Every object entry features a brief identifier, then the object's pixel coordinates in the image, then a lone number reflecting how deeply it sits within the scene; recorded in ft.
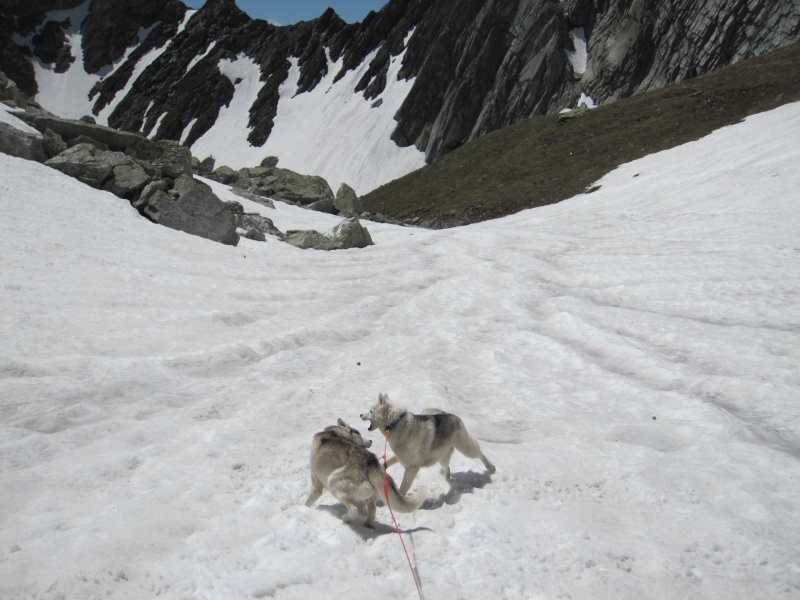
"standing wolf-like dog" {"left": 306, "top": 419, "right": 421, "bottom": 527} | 19.48
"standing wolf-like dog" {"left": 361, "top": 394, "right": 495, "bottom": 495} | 21.95
